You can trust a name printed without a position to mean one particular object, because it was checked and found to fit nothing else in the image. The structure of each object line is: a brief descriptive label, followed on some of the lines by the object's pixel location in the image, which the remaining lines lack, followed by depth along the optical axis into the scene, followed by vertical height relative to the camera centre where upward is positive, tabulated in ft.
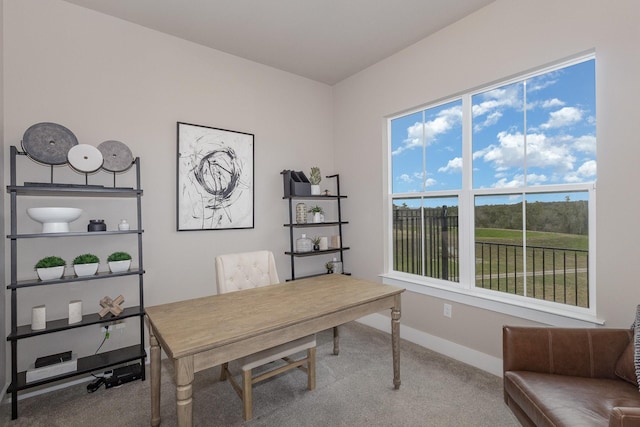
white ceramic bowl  6.60 -0.01
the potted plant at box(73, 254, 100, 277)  7.14 -1.14
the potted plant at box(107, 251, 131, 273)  7.54 -1.14
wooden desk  4.21 -1.79
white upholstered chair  6.10 -2.81
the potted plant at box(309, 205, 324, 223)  11.68 +0.01
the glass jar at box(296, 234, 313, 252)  11.20 -1.13
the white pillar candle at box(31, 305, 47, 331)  6.70 -2.23
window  6.86 +0.60
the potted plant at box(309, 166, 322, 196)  11.46 +1.25
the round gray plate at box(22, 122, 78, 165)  6.69 +1.67
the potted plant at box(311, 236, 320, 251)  11.61 -1.17
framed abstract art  9.28 +1.16
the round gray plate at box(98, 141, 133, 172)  7.65 +1.51
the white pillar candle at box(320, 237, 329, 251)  11.65 -1.14
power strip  7.38 -3.95
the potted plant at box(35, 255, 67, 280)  6.70 -1.13
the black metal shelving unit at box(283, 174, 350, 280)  10.89 -0.43
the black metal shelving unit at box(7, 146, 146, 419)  6.32 -1.56
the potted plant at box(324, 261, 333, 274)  11.82 -2.08
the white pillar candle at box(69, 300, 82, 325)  7.09 -2.24
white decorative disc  7.01 +1.35
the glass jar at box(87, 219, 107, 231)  7.33 -0.24
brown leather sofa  4.30 -2.67
